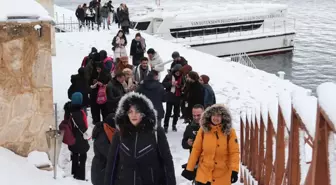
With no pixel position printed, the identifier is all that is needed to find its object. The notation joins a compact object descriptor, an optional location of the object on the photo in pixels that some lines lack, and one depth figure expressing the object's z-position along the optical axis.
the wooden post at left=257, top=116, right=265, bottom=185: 5.57
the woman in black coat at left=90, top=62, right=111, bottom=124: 8.94
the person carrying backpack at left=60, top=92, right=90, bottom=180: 6.41
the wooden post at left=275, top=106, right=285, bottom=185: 4.38
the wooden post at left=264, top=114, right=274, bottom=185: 4.99
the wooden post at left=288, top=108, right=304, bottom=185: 3.37
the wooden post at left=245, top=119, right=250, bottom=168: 6.68
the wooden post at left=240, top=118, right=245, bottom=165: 7.13
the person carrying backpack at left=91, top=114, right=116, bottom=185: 4.24
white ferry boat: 32.56
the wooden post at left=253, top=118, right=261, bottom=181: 5.84
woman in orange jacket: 4.74
